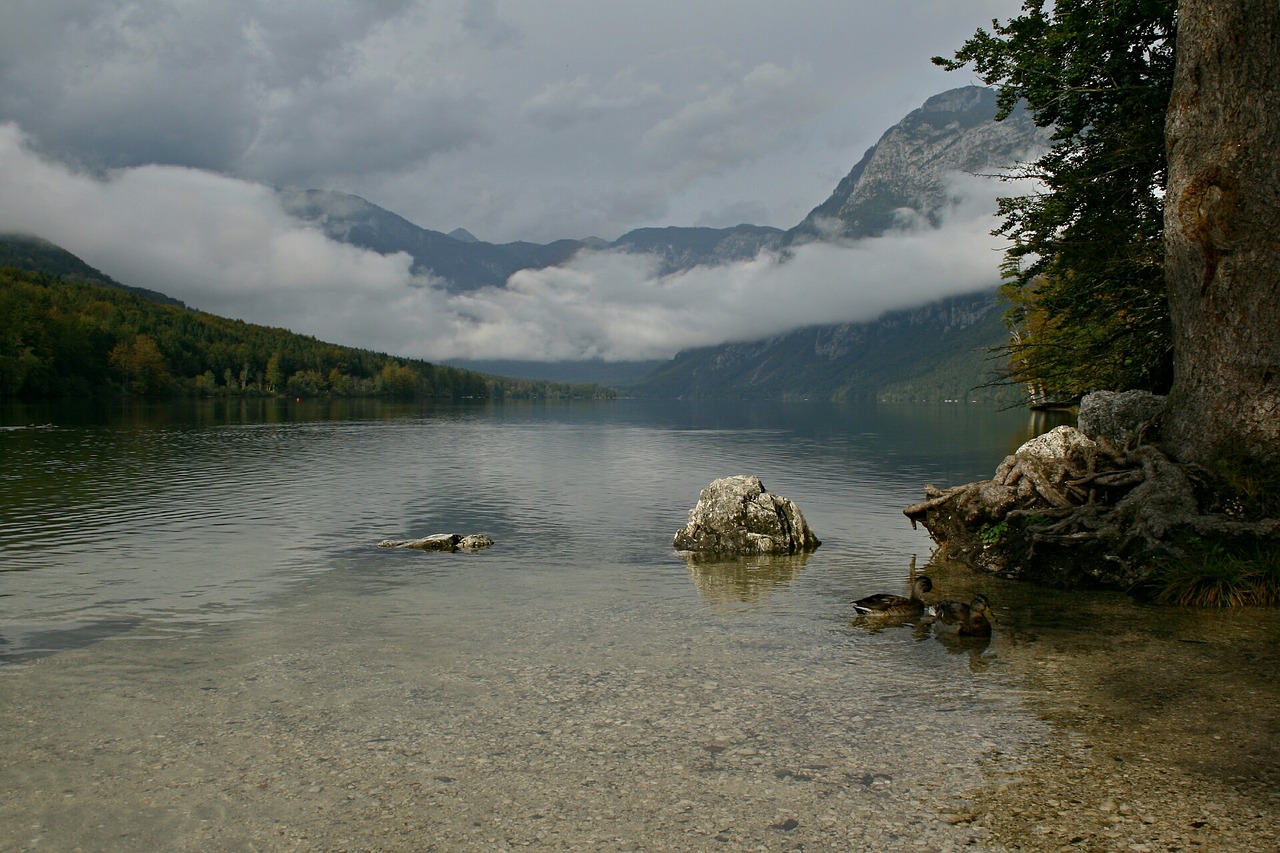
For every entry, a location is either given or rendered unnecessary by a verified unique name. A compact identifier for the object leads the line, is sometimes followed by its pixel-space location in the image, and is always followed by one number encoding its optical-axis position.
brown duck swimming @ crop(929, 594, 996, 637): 13.23
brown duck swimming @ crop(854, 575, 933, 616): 14.90
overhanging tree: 15.95
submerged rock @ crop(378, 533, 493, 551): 24.88
